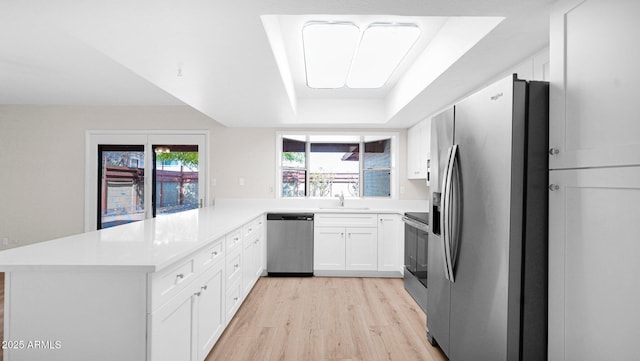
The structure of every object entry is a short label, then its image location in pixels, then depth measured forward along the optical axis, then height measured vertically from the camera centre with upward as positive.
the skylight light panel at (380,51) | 2.23 +1.06
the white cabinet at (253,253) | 3.16 -0.82
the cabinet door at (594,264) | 1.08 -0.31
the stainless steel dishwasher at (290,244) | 4.14 -0.84
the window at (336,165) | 4.86 +0.24
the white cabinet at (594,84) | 1.11 +0.39
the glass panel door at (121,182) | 4.68 -0.05
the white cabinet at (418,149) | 3.92 +0.43
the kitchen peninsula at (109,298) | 1.35 -0.54
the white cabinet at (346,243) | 4.15 -0.82
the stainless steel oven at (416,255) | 2.94 -0.75
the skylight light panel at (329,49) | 2.19 +1.04
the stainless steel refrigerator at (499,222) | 1.45 -0.20
